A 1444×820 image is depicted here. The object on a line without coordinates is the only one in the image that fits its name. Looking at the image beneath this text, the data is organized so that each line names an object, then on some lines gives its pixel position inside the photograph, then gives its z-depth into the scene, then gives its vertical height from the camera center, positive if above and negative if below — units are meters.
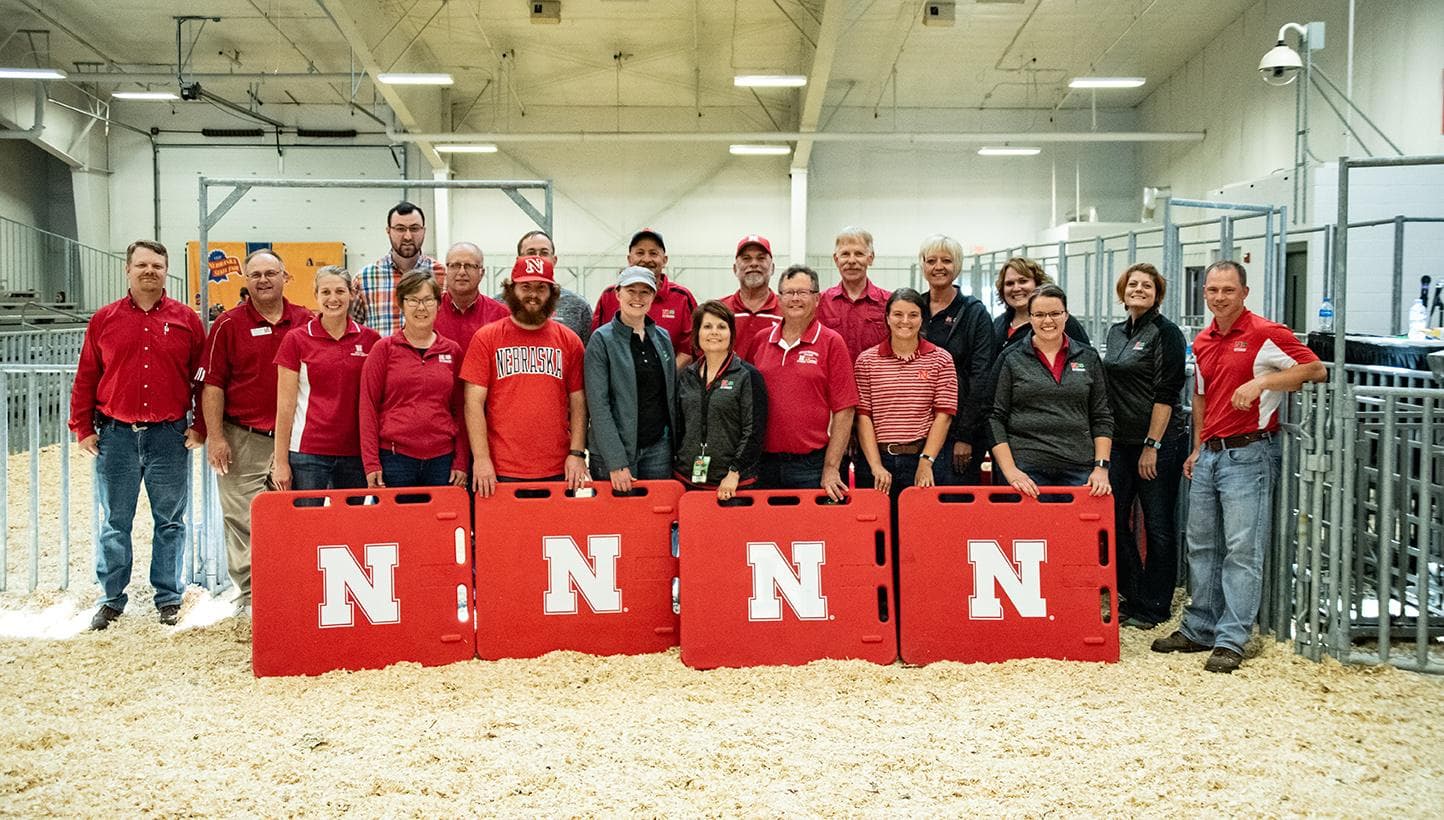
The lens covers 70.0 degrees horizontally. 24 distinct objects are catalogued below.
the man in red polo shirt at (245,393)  5.20 -0.17
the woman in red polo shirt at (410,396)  4.66 -0.17
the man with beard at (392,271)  5.51 +0.48
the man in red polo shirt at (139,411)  5.20 -0.25
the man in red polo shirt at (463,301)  5.18 +0.29
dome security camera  9.20 +2.55
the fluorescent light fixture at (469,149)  19.11 +3.90
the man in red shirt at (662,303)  5.47 +0.29
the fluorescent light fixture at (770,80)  14.76 +3.99
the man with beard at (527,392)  4.63 -0.16
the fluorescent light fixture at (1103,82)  15.31 +4.02
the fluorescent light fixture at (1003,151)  20.39 +4.01
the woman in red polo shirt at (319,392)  4.81 -0.15
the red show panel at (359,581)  4.55 -0.99
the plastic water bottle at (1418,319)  8.84 +0.26
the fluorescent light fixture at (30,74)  14.84 +4.19
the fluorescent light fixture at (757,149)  19.52 +3.90
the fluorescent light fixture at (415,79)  15.15 +4.13
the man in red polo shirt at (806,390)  4.78 -0.16
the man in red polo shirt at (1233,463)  4.54 -0.51
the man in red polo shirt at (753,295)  5.23 +0.31
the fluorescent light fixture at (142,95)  17.45 +4.54
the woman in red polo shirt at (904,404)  4.85 -0.24
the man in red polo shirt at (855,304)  5.28 +0.26
